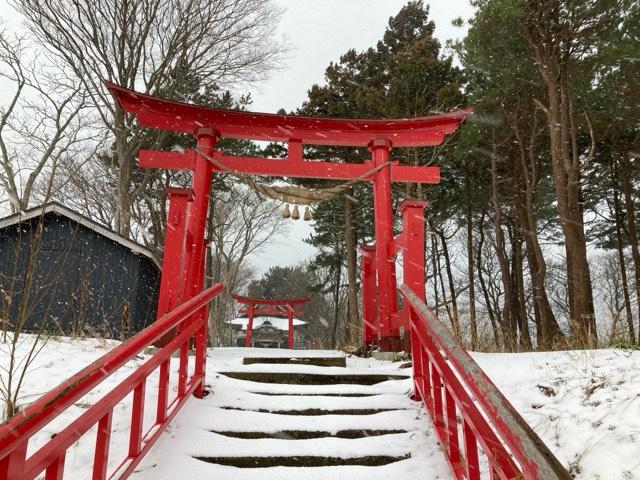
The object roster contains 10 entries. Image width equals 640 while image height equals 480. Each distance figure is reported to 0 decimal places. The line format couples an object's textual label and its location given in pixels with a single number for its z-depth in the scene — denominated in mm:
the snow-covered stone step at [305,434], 3191
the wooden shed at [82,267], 10742
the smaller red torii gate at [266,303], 17394
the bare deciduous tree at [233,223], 17234
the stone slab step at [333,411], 3570
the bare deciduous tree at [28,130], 13344
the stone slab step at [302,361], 5047
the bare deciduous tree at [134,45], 11953
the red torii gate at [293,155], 5773
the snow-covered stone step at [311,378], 4234
